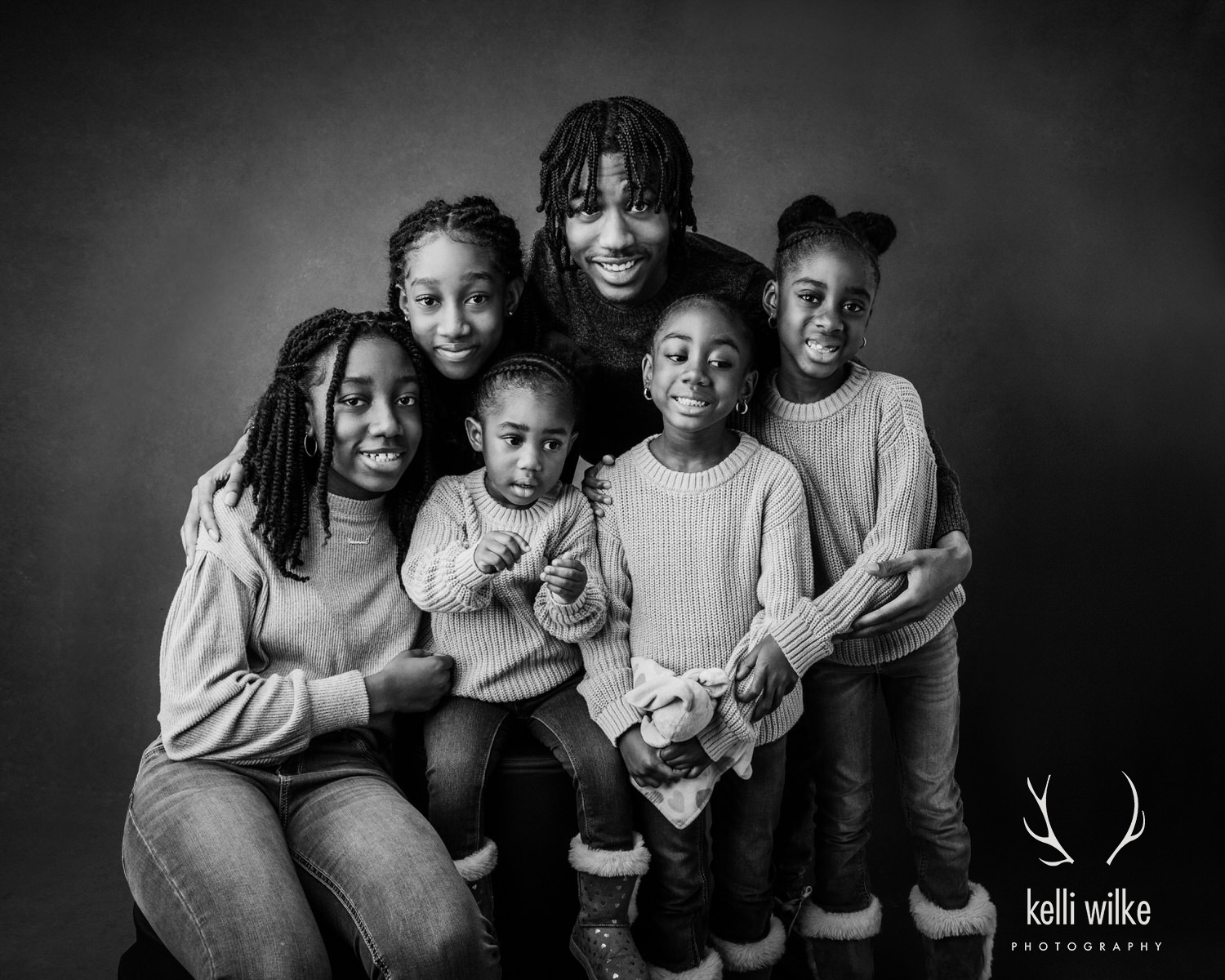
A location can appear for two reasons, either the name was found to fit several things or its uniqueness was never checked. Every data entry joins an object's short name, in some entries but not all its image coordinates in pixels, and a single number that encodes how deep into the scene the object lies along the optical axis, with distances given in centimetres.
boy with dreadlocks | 255
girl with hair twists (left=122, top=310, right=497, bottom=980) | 194
